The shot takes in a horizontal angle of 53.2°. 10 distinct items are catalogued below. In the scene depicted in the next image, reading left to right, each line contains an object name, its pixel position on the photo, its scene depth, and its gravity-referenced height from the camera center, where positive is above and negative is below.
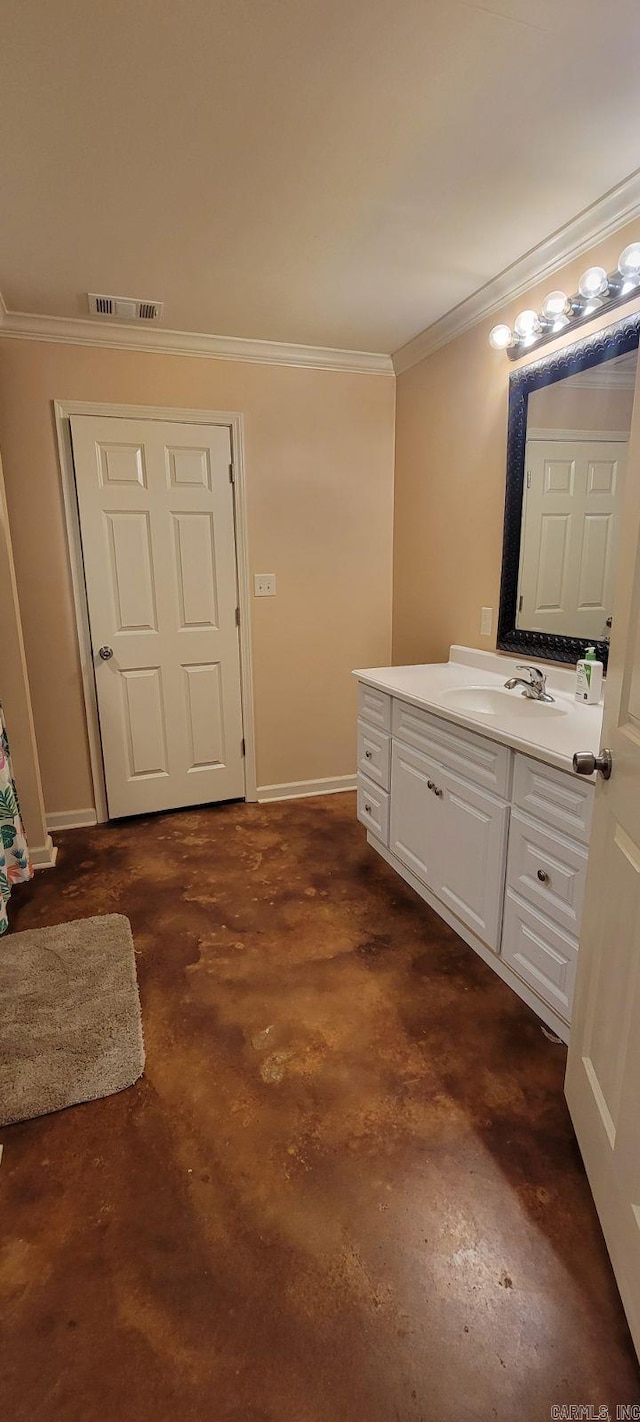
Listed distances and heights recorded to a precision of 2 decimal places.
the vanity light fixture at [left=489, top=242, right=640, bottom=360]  1.79 +0.75
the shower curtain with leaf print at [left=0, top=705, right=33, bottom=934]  2.36 -1.00
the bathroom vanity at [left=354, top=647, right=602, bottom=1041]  1.58 -0.72
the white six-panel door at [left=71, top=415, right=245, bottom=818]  2.90 -0.21
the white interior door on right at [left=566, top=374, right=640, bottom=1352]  1.03 -0.71
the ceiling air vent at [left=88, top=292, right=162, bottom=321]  2.47 +0.98
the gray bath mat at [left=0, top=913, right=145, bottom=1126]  1.58 -1.26
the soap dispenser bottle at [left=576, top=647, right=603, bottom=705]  1.98 -0.37
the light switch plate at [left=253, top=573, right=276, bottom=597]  3.21 -0.13
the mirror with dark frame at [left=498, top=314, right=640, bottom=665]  1.94 +0.20
